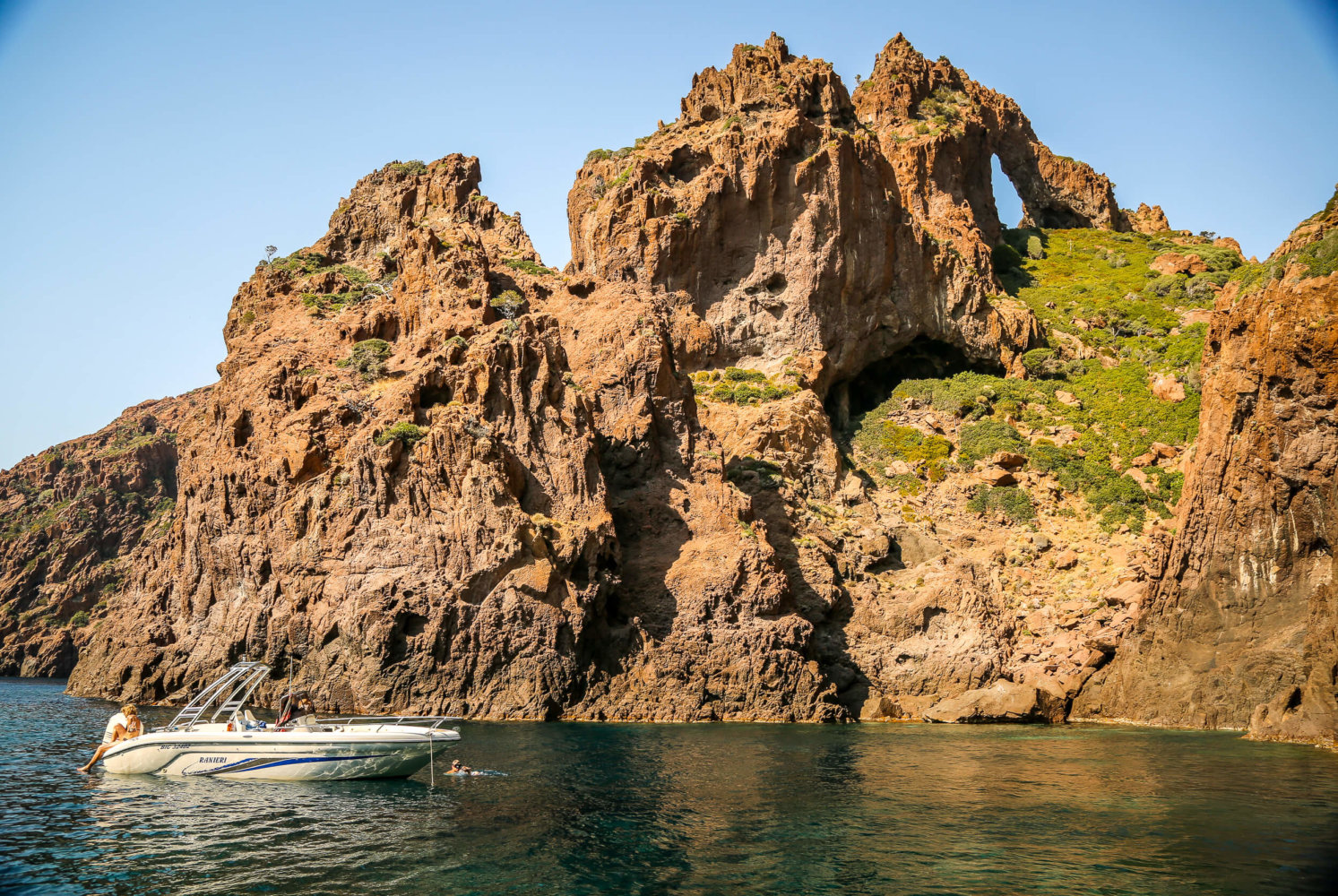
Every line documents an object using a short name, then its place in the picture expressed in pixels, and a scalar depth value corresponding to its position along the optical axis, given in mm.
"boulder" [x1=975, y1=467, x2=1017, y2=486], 62875
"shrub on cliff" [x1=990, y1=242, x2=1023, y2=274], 96812
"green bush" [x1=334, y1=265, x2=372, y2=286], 62688
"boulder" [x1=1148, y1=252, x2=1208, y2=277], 89750
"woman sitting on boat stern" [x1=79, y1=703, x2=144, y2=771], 28594
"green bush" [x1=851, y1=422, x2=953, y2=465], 67438
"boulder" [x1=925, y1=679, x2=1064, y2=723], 44906
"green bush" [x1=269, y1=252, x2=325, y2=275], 63469
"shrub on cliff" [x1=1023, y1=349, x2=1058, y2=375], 75562
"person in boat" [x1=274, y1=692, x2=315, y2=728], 28281
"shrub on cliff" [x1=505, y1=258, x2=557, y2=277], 63156
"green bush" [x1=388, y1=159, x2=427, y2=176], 70188
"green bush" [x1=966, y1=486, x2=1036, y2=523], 60312
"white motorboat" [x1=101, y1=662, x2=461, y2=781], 27750
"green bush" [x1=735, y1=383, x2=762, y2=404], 64688
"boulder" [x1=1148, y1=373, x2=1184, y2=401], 66500
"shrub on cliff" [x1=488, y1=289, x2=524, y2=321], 55969
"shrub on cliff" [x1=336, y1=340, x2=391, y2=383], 53031
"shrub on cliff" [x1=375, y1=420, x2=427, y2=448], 47125
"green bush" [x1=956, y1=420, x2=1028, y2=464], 65625
